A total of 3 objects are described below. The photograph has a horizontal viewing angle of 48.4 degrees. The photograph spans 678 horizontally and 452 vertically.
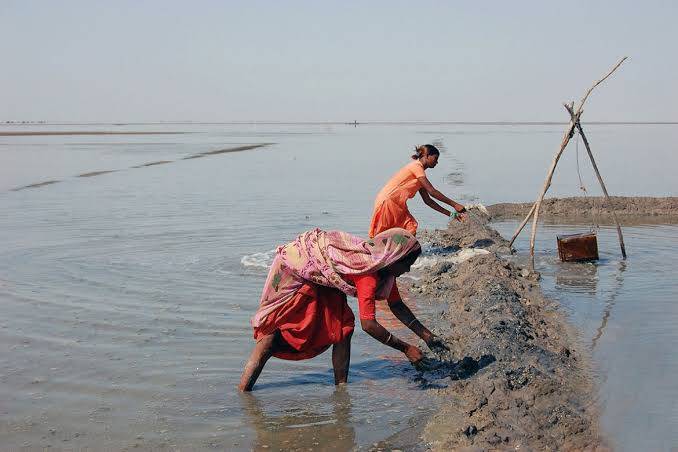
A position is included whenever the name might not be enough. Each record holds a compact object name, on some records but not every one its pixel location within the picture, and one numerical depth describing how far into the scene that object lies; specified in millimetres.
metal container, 9078
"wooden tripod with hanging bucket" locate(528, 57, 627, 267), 8977
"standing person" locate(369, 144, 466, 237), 7480
